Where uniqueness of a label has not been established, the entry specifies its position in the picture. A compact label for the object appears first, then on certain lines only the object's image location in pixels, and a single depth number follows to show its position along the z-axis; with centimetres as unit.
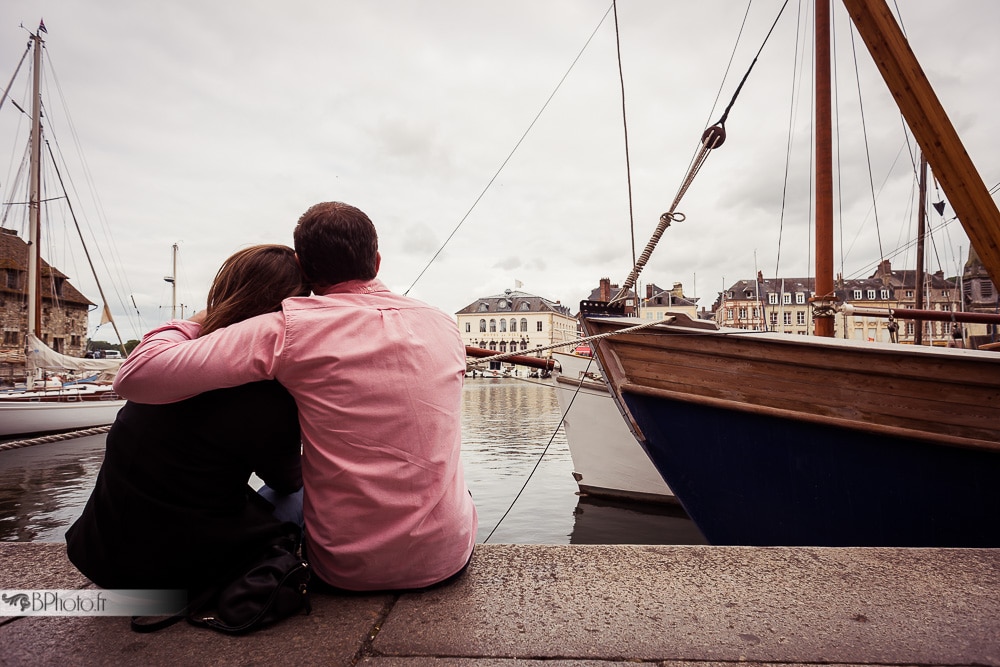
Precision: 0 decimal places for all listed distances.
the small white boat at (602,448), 968
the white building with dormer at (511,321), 9344
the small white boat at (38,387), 1981
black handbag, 164
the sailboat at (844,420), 405
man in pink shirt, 155
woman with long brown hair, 157
